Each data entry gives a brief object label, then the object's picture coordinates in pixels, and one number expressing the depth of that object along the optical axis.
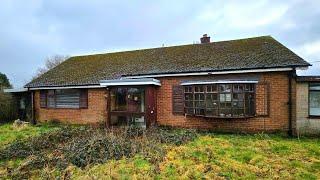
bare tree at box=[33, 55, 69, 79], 30.43
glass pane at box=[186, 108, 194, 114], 10.15
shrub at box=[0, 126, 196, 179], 6.10
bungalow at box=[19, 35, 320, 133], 9.22
